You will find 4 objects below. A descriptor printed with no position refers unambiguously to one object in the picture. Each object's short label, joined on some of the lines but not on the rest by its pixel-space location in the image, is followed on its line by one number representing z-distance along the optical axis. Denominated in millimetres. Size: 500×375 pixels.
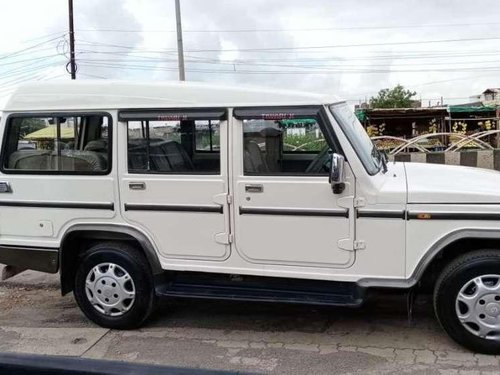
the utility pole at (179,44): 16719
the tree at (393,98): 65725
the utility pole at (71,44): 25531
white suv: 4129
